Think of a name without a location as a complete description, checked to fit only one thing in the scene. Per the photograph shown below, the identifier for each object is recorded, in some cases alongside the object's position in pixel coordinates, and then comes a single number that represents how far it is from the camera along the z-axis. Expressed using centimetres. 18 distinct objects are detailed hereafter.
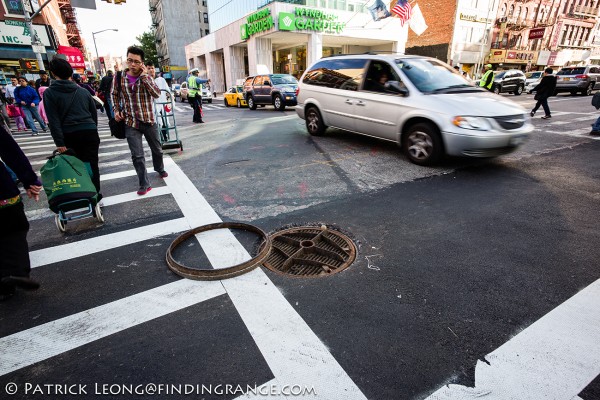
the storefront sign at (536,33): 4231
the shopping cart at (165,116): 772
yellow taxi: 2065
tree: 7212
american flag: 1869
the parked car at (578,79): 2122
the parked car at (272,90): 1669
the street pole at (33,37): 1606
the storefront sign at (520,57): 4260
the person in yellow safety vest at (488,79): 1224
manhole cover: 312
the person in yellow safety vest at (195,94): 1170
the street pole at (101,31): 4669
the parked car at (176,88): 3292
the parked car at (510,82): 2414
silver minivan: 535
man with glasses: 475
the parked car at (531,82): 2553
